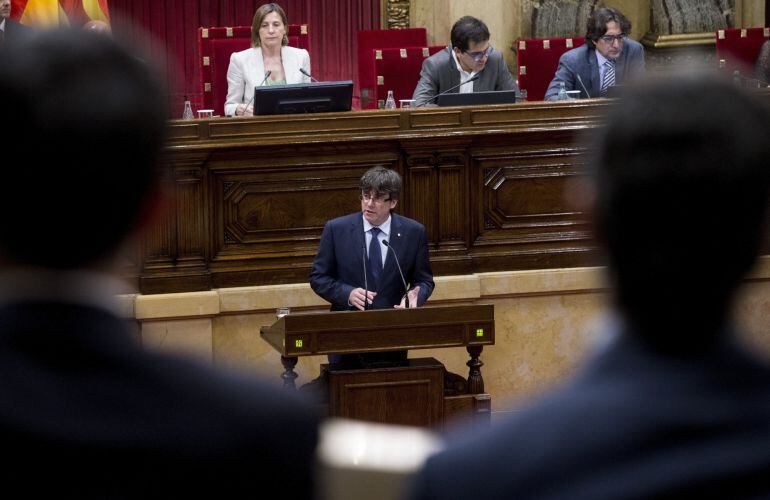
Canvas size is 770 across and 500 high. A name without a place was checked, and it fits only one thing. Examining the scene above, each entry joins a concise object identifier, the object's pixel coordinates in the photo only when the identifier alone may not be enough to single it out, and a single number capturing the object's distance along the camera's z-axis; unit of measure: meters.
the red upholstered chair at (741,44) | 16.94
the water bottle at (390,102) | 14.19
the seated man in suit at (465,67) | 14.32
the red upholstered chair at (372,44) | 16.84
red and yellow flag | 16.60
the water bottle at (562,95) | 14.16
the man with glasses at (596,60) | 14.78
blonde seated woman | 14.63
